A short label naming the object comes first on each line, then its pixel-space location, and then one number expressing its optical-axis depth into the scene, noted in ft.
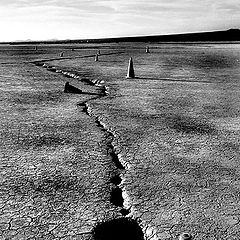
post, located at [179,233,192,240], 7.47
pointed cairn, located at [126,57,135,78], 33.42
